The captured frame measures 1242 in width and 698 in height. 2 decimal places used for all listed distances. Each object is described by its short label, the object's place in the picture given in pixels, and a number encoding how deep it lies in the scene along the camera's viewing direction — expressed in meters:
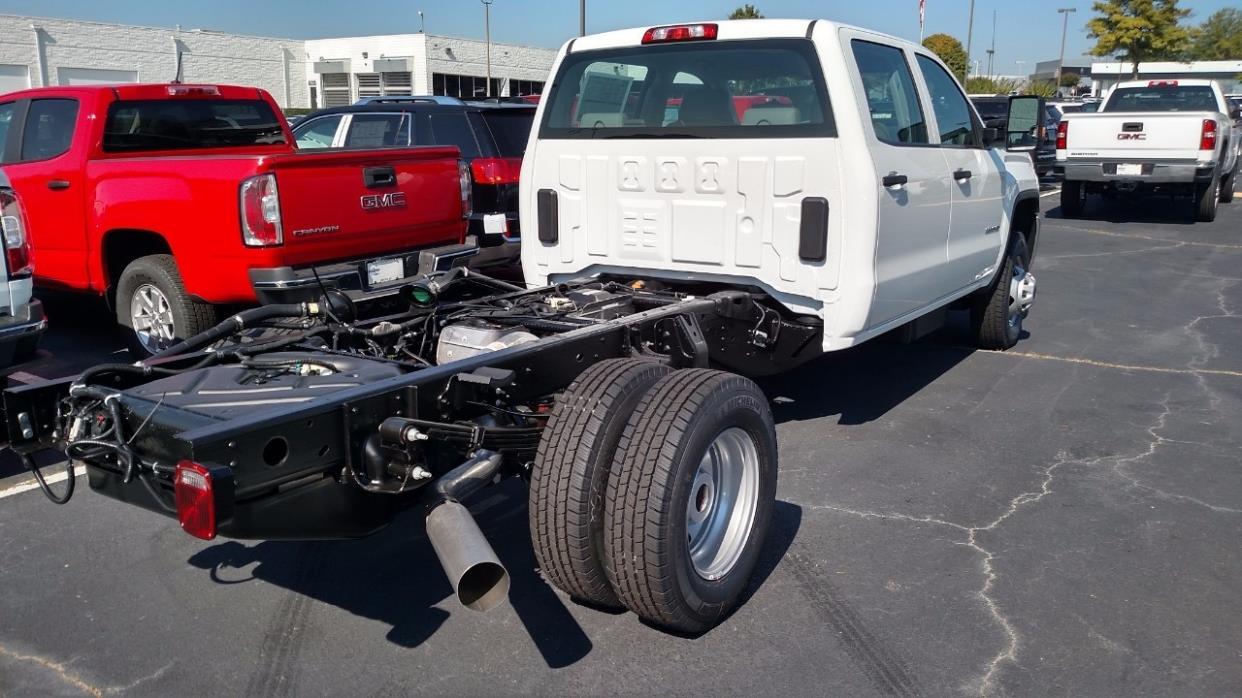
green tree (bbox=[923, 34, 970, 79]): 55.34
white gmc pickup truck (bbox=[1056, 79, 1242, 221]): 14.52
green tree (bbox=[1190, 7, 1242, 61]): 82.81
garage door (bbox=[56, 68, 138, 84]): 39.19
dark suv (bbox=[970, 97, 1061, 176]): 19.73
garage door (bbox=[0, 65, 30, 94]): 36.76
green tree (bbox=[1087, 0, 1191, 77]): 48.38
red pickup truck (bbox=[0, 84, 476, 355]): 5.98
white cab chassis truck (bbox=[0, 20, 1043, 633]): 3.08
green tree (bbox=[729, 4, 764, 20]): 43.56
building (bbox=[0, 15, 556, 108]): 38.06
